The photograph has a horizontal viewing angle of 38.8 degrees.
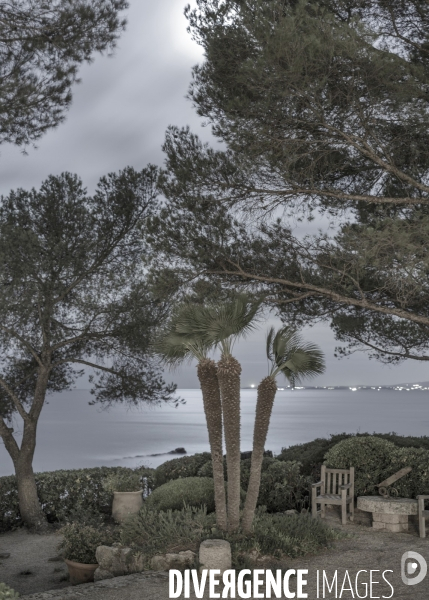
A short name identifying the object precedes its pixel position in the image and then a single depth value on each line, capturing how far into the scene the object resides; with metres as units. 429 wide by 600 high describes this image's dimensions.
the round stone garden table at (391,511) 8.12
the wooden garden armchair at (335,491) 8.51
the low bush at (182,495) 8.09
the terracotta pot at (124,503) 9.66
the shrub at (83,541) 6.93
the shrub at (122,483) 9.95
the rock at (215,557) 5.98
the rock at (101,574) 6.50
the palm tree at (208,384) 6.89
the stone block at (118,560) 6.38
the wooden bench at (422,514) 7.85
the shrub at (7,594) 4.23
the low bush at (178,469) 10.43
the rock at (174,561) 6.18
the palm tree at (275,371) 6.97
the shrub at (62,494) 10.42
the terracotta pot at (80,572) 6.73
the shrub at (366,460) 9.19
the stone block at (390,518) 8.20
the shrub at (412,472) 8.73
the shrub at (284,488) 9.28
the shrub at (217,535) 6.48
